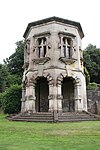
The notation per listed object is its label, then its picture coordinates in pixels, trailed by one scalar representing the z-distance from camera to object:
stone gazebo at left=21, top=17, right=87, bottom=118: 16.69
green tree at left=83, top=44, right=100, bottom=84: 35.56
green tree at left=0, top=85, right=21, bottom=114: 19.78
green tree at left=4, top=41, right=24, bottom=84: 39.87
